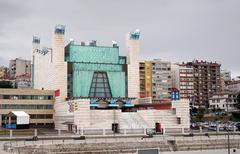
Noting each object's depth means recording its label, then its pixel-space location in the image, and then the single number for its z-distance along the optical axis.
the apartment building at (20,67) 181.38
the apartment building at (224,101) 125.93
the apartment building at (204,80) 145.50
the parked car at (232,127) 71.62
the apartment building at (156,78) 132.75
